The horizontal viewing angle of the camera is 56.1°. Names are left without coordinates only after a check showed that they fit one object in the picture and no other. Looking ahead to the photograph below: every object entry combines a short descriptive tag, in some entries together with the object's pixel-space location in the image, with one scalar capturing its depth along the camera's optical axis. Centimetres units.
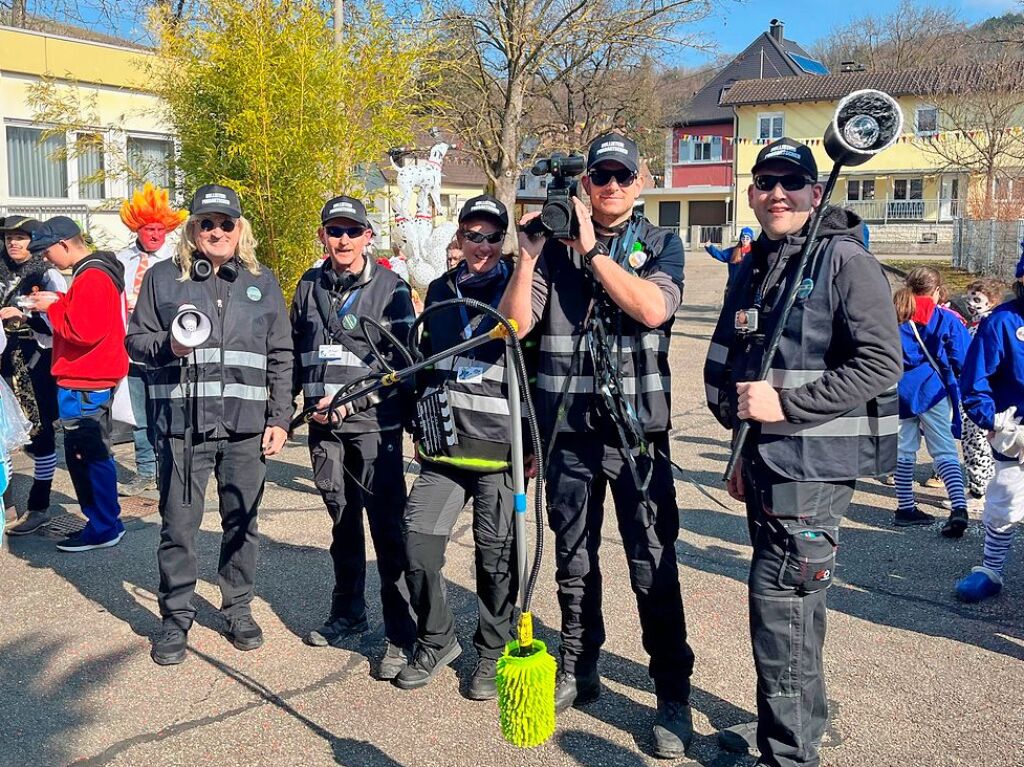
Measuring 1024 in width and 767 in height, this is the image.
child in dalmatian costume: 673
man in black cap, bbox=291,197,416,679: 441
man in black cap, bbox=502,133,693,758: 355
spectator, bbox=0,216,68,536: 657
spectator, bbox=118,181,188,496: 723
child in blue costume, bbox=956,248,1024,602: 480
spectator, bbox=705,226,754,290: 1144
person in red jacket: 578
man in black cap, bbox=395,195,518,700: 396
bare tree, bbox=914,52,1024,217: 2453
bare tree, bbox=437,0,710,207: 1961
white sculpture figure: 1430
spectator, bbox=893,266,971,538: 655
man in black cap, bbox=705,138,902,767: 308
